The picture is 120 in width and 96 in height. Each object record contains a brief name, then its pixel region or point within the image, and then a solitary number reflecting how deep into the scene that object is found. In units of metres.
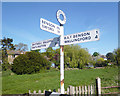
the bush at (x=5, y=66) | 25.74
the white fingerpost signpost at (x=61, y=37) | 3.01
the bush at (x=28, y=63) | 19.80
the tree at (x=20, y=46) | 49.92
